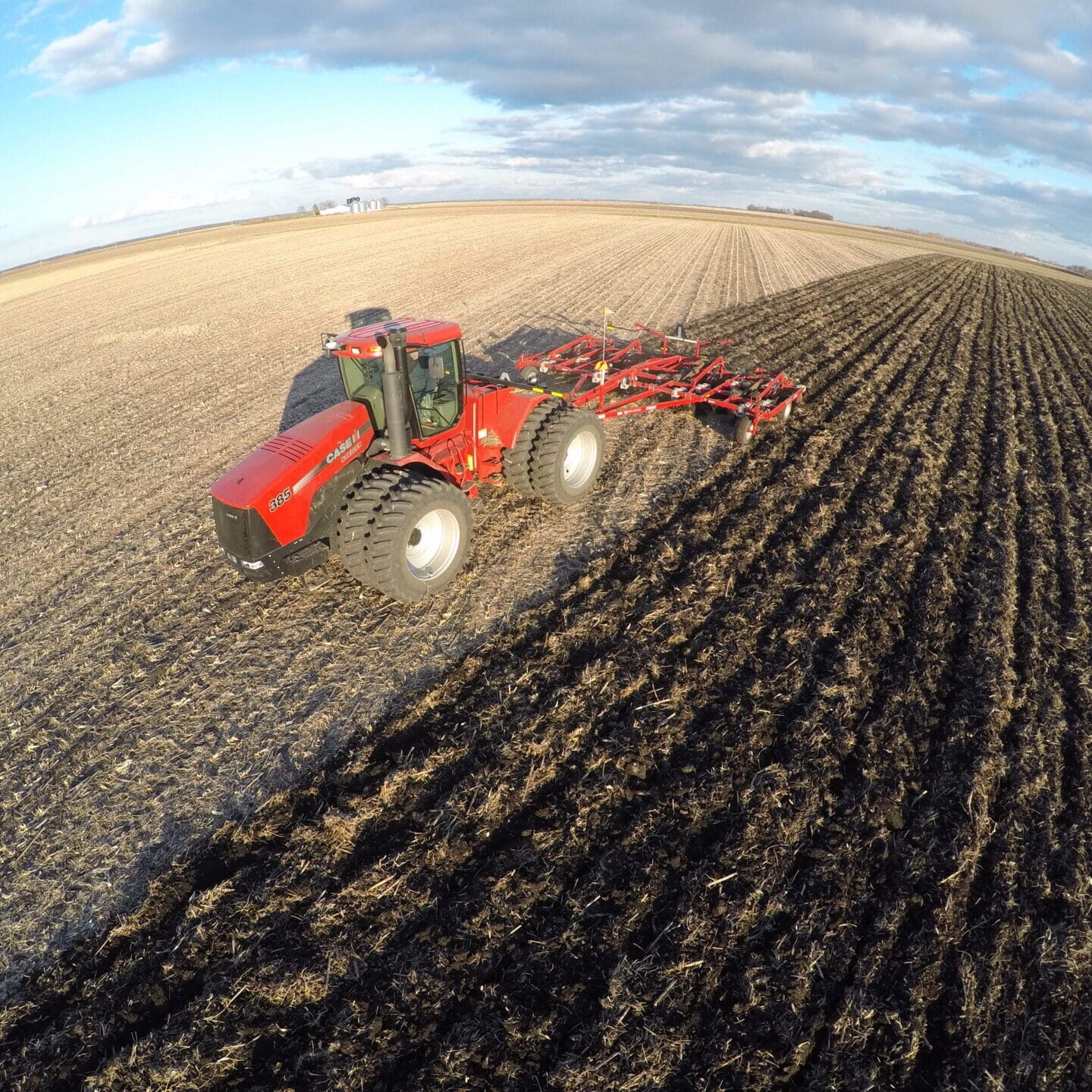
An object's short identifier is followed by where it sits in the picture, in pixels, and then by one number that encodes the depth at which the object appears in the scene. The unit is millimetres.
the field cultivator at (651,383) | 9078
